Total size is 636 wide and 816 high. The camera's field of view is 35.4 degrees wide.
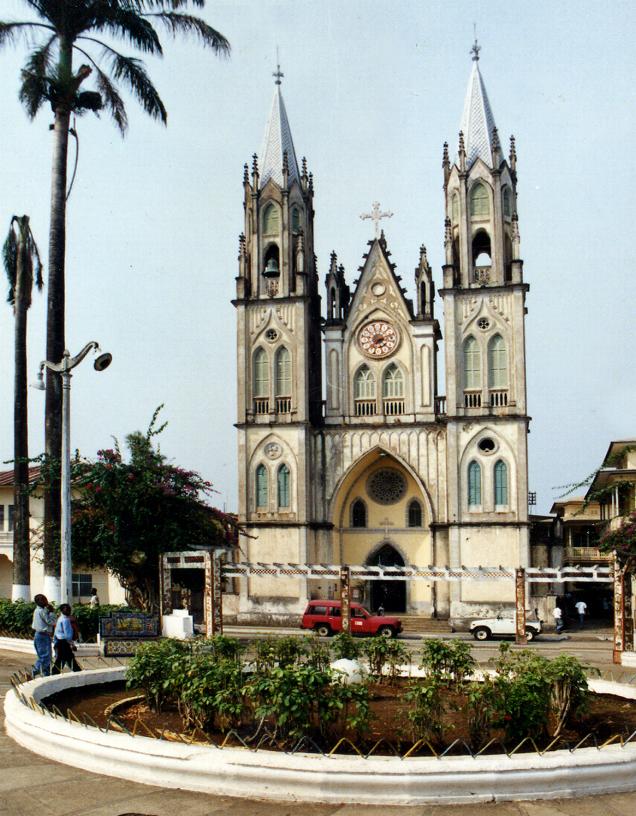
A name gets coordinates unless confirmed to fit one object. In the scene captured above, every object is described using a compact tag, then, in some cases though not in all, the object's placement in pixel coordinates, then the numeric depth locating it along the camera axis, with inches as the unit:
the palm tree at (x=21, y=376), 1122.0
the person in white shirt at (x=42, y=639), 641.0
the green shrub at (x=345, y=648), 571.2
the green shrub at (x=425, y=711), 369.4
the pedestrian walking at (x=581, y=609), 1691.7
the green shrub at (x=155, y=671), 445.1
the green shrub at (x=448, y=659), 500.1
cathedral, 1635.1
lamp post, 844.6
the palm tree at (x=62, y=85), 1043.9
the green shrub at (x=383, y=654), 565.0
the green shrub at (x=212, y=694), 390.6
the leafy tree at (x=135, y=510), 1099.3
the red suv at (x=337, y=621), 1348.4
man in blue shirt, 640.4
